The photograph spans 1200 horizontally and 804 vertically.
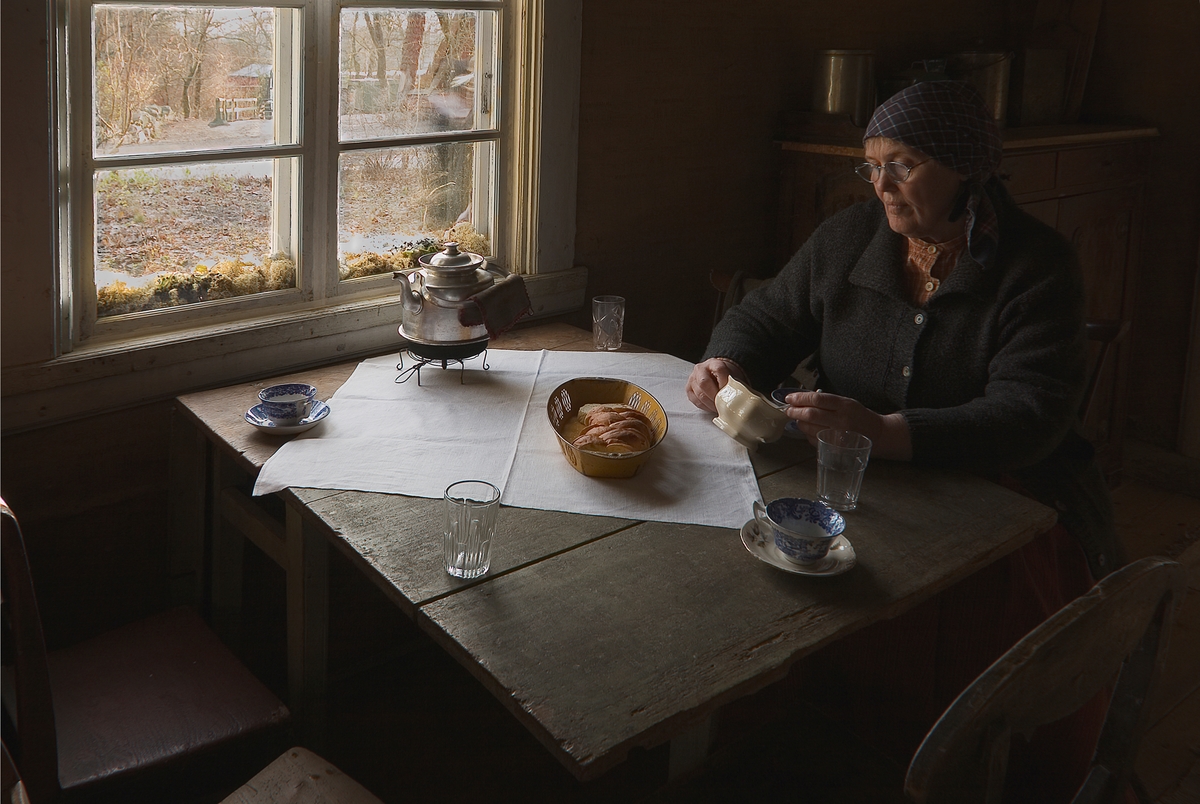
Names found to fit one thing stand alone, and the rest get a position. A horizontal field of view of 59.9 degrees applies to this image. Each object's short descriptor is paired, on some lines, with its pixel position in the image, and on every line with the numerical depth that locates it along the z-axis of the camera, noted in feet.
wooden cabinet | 10.02
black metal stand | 7.08
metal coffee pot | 6.89
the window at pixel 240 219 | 6.07
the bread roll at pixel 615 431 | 5.68
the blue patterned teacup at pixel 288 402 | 6.04
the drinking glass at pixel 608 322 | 7.73
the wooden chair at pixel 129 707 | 4.18
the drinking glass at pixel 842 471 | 5.42
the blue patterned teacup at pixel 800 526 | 4.75
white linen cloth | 5.45
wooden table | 3.95
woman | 6.09
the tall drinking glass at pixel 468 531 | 4.62
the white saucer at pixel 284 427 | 6.02
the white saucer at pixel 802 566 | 4.79
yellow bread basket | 5.61
